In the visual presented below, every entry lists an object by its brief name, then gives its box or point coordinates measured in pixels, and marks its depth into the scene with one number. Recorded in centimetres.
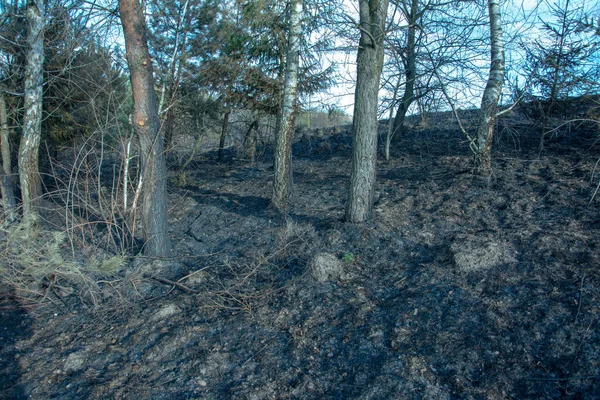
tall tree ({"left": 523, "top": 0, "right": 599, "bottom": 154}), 715
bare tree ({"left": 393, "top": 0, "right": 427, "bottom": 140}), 819
